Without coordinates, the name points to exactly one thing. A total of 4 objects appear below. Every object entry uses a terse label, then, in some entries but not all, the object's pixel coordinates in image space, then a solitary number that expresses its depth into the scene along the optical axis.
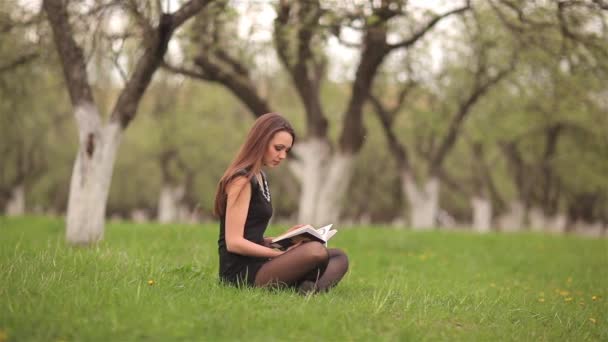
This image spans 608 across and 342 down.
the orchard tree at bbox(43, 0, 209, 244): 8.95
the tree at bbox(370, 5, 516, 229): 20.50
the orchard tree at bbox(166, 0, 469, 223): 12.08
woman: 5.14
